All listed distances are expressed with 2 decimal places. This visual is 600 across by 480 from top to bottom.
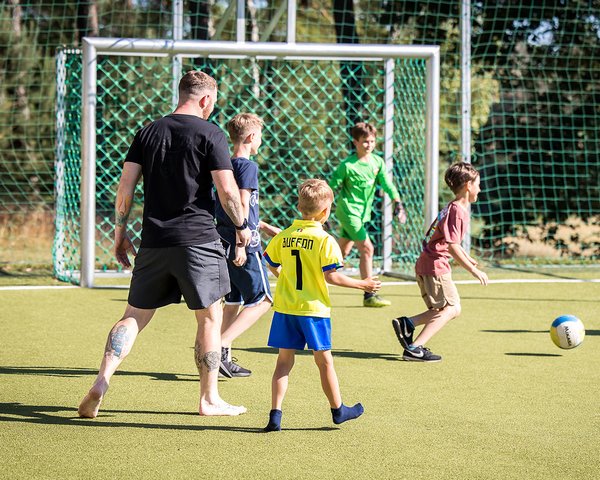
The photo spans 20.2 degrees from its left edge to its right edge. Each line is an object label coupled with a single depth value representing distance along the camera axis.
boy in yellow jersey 7.88
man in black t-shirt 8.17
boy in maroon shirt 10.94
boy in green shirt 15.44
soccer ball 11.14
